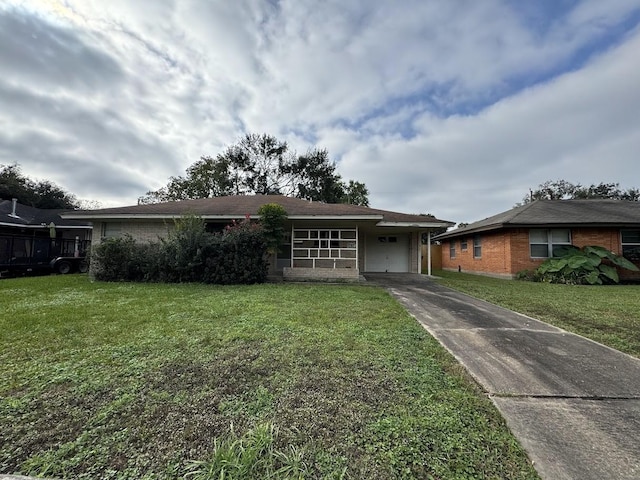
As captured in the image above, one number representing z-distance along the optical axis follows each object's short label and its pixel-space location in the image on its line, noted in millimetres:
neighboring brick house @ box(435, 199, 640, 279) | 12453
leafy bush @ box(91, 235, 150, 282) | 10562
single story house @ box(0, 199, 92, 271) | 12938
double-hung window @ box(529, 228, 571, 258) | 12859
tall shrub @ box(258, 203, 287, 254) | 10586
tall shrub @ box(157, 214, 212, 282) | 10094
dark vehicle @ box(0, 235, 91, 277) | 12773
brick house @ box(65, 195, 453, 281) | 11703
